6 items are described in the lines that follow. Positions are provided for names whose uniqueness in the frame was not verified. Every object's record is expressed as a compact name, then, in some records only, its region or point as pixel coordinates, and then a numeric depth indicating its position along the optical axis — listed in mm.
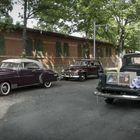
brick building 14327
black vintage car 6037
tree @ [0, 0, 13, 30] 12392
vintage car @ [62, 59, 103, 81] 12335
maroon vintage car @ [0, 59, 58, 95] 8058
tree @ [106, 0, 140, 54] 19527
